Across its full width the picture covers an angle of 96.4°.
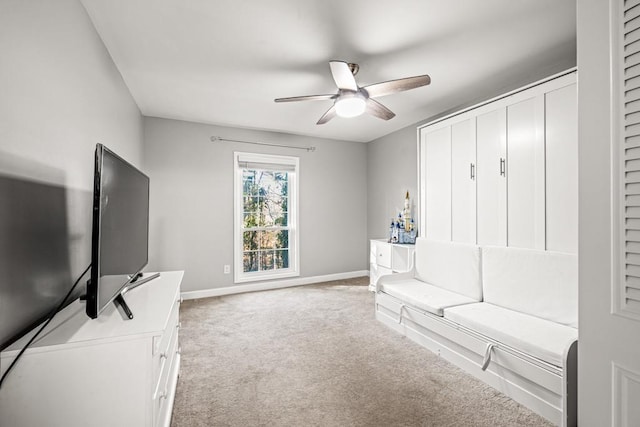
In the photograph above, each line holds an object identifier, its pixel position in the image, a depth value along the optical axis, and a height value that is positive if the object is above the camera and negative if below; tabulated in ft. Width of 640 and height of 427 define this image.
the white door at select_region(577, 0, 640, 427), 3.51 -0.01
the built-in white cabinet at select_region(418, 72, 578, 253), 7.32 +1.37
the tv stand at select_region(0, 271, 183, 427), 3.32 -1.98
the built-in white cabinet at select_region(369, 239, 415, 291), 13.06 -2.02
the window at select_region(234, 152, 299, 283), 14.28 -0.06
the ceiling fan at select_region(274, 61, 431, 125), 6.99 +3.36
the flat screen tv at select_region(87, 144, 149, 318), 3.67 -0.22
